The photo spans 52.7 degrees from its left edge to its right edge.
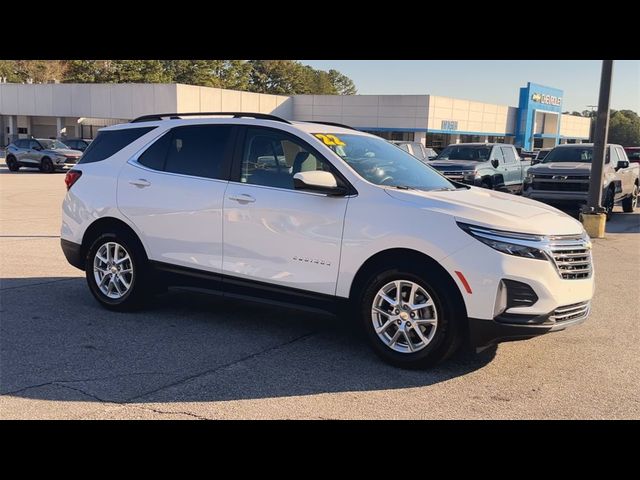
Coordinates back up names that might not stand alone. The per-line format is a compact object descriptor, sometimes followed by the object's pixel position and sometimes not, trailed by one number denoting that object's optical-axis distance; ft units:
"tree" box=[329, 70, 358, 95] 445.78
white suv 15.85
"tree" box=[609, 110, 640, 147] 395.55
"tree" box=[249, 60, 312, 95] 325.01
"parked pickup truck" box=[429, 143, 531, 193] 55.26
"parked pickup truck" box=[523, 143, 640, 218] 52.11
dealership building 164.45
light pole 43.88
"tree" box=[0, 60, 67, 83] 239.91
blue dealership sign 219.00
